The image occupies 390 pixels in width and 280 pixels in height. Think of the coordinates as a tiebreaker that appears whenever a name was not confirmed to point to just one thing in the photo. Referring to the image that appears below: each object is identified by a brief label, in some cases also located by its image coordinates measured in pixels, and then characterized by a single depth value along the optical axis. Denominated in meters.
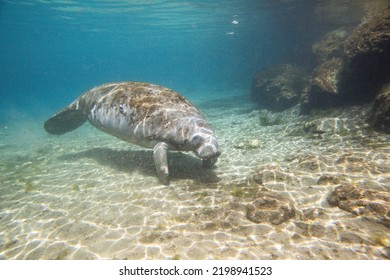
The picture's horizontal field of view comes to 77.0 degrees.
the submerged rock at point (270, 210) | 4.48
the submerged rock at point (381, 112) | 7.70
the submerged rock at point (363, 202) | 4.22
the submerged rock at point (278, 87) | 16.72
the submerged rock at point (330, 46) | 17.21
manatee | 6.39
